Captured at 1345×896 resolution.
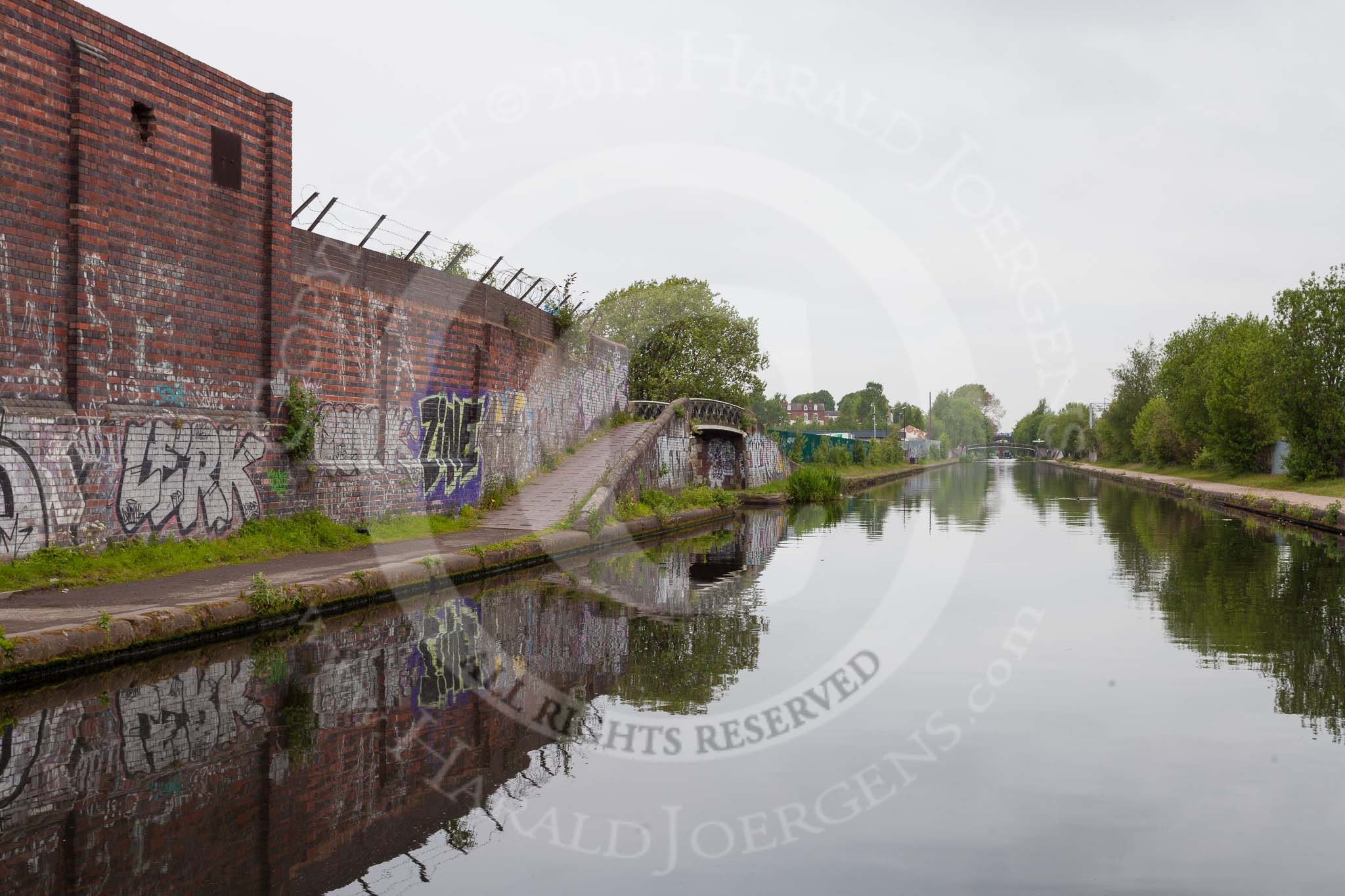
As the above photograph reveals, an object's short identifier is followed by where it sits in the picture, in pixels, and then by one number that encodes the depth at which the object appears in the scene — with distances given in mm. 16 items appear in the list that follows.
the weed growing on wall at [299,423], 15102
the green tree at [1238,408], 45469
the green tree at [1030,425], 169875
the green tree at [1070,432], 111625
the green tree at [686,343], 52594
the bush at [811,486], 37594
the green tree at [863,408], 143250
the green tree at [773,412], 84125
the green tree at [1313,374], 37688
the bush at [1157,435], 65375
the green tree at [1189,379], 56531
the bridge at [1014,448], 184625
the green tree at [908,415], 155250
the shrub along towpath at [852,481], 36188
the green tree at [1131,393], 78750
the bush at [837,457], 56622
